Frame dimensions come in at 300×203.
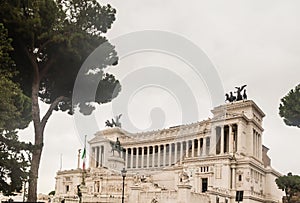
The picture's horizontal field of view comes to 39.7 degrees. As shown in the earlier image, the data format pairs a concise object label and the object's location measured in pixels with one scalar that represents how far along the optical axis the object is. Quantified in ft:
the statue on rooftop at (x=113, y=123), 274.57
